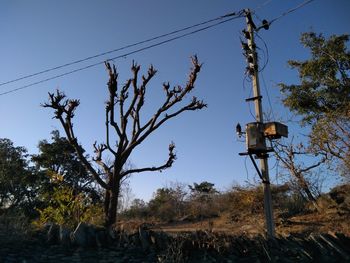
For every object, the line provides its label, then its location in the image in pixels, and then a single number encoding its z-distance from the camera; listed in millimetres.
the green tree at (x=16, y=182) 27328
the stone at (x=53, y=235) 6178
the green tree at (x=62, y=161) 27109
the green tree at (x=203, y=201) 17183
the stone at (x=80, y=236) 6027
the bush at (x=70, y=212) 7673
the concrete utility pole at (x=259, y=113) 6980
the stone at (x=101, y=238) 6083
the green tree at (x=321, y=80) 16406
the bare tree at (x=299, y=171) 14219
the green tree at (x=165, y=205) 18734
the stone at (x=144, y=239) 5960
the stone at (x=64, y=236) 6043
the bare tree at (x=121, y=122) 9211
